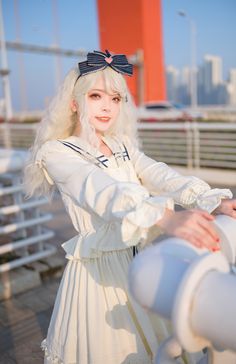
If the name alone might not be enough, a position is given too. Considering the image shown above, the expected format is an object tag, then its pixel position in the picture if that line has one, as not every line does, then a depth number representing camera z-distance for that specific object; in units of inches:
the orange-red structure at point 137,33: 729.0
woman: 51.6
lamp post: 934.4
